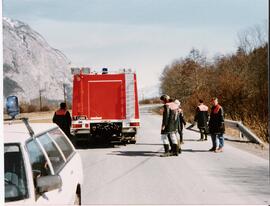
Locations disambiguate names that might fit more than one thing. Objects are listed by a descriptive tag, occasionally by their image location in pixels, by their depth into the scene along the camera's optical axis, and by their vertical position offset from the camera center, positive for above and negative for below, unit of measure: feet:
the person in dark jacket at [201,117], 53.01 -1.82
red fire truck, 49.32 +0.02
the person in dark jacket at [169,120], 39.96 -1.62
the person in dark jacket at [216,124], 42.42 -2.16
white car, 11.46 -1.99
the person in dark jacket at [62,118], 43.60 -1.41
